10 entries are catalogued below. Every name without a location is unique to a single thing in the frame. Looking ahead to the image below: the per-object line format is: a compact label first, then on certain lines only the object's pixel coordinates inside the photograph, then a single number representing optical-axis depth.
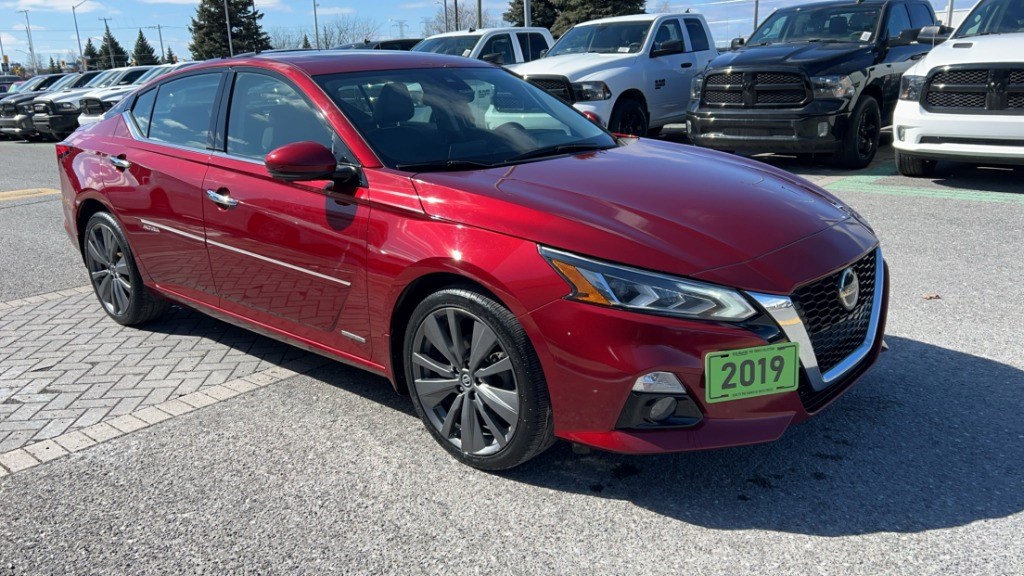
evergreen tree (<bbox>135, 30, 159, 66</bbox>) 89.31
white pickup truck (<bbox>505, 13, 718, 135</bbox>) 11.16
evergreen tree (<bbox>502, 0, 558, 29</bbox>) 52.84
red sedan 2.85
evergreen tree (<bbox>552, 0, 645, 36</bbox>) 48.41
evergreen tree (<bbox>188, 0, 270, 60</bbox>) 68.12
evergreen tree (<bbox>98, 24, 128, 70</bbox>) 90.65
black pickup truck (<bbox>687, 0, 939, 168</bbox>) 9.52
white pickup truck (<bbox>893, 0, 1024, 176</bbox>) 7.94
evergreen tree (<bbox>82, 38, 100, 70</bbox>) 95.25
